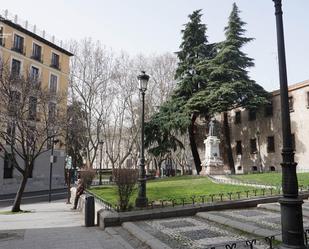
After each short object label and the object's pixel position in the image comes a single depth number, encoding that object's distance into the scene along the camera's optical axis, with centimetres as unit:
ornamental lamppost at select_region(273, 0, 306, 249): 481
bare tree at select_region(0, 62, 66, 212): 1723
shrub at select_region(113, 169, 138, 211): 1086
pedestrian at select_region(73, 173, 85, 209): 1662
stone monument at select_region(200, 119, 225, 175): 2616
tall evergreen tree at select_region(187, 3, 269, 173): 2822
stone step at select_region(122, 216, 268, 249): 695
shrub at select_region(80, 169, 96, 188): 2211
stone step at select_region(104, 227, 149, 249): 761
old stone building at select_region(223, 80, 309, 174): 2834
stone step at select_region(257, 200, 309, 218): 1059
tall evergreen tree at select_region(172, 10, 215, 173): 3133
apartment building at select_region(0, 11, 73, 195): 3269
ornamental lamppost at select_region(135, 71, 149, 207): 1141
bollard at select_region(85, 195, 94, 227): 1062
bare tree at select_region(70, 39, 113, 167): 3572
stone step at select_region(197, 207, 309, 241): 764
